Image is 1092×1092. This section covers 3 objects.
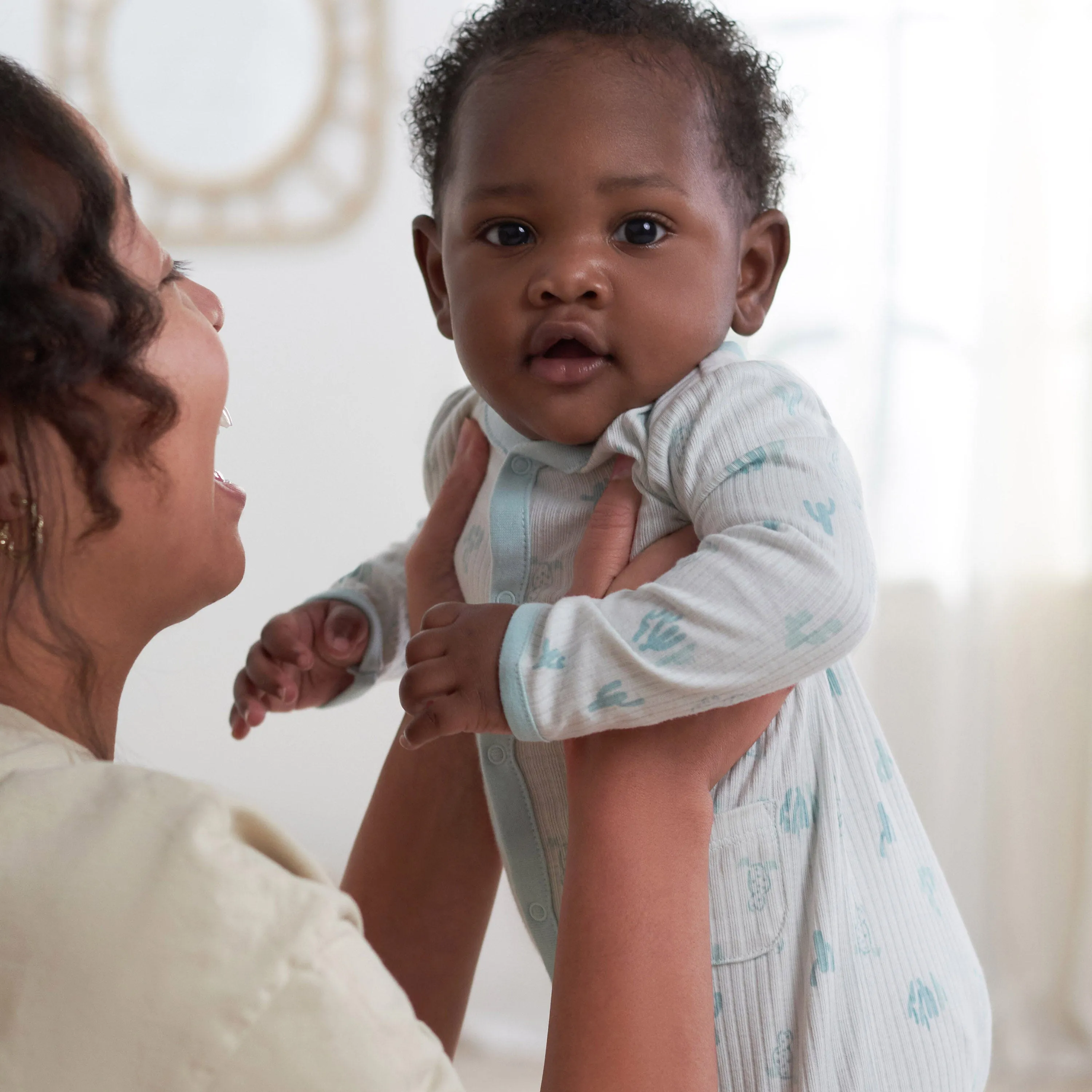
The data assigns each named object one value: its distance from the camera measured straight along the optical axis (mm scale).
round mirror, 2158
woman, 494
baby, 771
